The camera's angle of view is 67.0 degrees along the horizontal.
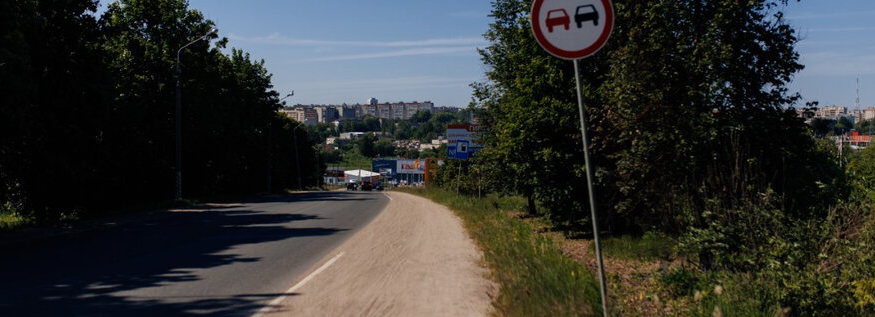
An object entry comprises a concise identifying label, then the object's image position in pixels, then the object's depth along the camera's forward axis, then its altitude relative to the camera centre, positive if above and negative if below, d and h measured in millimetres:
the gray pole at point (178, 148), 31453 +1495
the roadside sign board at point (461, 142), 34375 +1448
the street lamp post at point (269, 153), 66838 +2377
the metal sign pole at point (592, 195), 5148 -236
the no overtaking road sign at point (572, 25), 5301 +1146
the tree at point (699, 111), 10961 +891
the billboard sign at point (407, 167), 141875 +929
